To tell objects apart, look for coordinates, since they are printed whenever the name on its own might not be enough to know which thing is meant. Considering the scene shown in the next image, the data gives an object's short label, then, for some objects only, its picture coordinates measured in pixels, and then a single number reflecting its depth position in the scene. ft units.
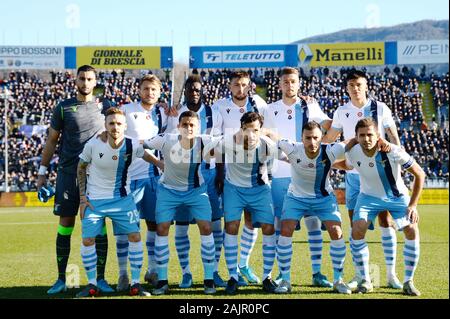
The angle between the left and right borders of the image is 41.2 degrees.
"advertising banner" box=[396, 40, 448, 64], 118.42
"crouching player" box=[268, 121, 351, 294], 22.35
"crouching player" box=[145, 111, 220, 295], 22.06
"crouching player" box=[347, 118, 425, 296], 22.00
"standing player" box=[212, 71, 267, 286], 23.88
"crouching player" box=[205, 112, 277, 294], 22.53
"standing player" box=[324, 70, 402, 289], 23.91
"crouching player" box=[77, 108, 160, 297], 21.53
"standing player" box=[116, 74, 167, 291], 23.31
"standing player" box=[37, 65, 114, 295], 22.95
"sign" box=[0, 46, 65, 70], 118.42
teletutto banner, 116.67
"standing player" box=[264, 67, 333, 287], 24.23
